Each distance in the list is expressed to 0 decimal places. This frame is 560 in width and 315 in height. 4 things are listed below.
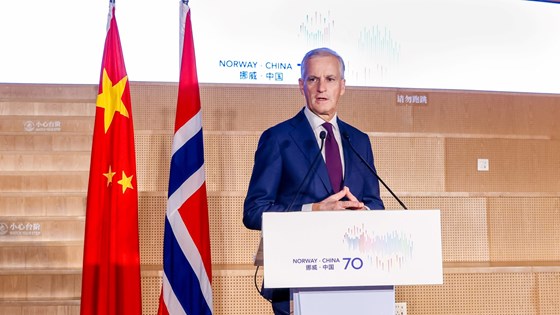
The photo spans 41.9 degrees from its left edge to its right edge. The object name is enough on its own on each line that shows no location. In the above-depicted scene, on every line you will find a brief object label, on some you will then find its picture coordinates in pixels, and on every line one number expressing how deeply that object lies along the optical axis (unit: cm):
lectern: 192
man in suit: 239
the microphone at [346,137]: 231
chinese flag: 337
